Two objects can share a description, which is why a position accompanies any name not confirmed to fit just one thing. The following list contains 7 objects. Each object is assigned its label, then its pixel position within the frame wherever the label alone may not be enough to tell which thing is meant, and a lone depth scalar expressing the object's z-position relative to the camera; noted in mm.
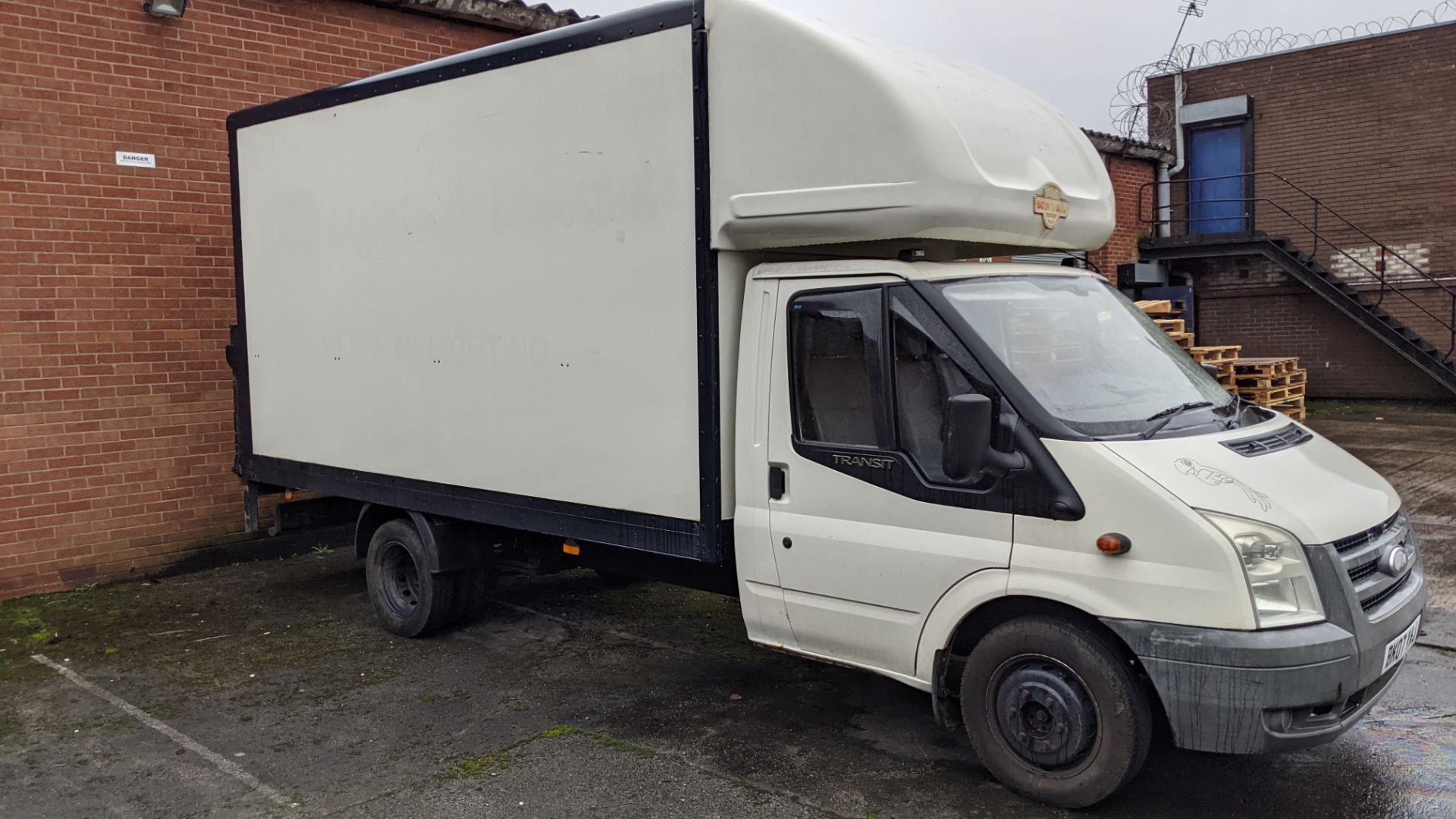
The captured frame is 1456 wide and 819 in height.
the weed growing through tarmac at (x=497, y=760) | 4836
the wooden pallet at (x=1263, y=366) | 14516
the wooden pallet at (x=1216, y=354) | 13773
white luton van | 3902
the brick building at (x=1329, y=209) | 17781
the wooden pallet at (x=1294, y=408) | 15080
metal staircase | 17047
